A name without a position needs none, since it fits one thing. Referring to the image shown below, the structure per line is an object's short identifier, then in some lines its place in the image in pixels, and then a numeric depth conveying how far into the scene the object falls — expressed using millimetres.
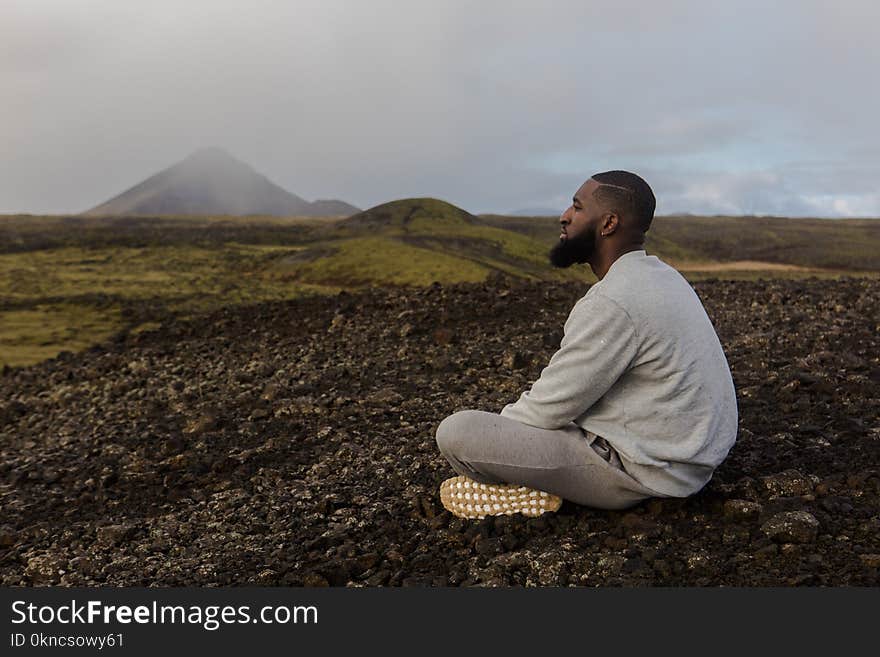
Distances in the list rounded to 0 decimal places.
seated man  3570
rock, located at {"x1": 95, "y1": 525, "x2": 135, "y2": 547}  5340
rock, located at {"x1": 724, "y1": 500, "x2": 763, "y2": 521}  4121
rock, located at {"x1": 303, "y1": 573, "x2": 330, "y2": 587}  4066
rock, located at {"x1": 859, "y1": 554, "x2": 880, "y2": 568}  3537
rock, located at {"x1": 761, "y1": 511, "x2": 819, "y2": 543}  3809
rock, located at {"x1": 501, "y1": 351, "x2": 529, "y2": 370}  8320
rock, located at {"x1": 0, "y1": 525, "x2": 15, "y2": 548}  5656
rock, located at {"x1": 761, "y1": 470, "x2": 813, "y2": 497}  4359
